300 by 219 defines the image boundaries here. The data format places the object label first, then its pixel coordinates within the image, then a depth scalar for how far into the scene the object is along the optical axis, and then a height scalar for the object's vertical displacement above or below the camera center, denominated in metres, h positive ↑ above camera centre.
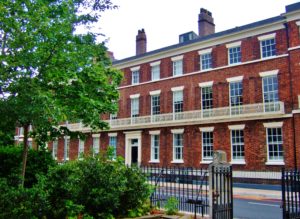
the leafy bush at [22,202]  6.82 -1.23
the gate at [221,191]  8.34 -1.19
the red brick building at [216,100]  24.28 +4.17
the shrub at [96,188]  8.05 -1.10
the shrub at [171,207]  8.91 -1.69
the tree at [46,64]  7.66 +2.18
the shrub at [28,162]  11.99 -0.63
